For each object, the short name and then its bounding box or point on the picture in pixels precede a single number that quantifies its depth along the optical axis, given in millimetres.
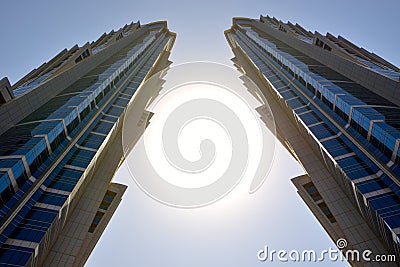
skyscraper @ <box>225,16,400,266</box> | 55031
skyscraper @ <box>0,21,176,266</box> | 50062
